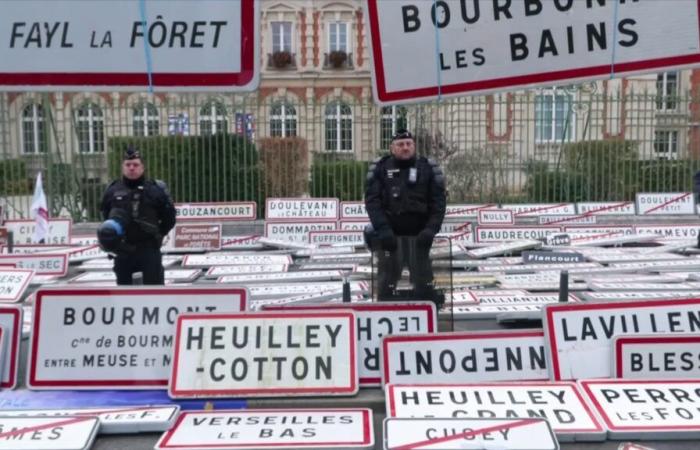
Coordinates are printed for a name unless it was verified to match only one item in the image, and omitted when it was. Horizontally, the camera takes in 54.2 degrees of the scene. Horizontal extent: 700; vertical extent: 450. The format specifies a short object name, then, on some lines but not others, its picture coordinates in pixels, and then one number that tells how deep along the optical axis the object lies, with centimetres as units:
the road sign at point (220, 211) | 1451
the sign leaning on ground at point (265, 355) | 385
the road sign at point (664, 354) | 387
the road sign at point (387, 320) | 421
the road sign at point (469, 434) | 301
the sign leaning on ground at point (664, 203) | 1493
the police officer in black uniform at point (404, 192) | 616
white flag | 1245
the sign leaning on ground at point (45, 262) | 953
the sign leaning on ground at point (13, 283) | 739
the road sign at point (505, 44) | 325
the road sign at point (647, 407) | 337
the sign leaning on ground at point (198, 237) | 1266
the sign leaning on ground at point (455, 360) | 398
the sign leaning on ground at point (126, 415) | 353
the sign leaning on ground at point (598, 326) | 402
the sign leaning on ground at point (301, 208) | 1427
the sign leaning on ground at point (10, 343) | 411
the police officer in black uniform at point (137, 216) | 640
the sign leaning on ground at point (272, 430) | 318
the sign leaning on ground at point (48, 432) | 319
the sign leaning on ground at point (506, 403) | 339
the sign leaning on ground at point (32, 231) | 1295
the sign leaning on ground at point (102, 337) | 404
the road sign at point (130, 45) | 303
